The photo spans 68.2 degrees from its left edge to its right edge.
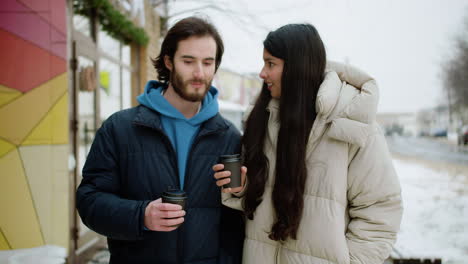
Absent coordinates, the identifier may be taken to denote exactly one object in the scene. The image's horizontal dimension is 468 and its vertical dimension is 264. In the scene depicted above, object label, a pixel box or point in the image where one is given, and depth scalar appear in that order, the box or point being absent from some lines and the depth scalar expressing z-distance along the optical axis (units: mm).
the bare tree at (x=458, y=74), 27172
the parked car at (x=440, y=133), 46966
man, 1726
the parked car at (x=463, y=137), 25700
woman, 1721
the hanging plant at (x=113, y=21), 4402
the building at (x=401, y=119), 110519
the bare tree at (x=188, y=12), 7862
